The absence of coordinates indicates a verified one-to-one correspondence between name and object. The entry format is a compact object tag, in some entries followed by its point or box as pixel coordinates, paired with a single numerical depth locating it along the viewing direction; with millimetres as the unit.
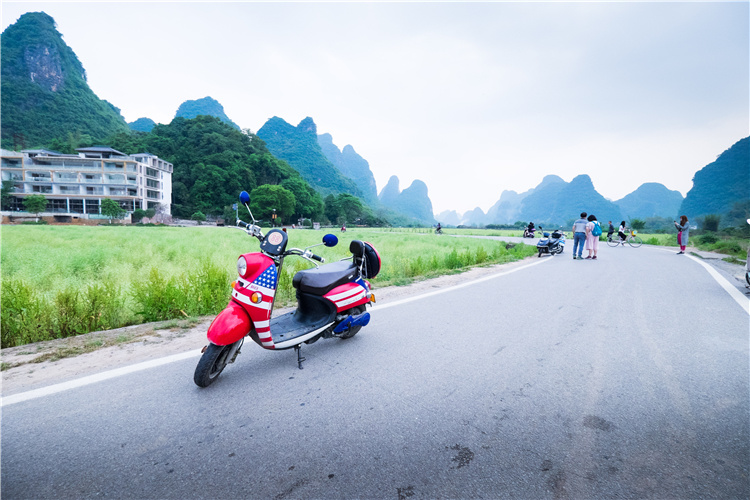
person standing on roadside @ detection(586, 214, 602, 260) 11531
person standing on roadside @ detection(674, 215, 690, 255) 14466
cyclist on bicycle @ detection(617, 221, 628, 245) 18402
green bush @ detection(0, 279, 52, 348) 3259
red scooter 2406
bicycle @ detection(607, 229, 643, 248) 19536
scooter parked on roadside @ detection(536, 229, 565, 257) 13359
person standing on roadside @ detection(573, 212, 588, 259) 11555
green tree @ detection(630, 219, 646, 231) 35359
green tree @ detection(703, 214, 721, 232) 26716
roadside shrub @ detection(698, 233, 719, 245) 19297
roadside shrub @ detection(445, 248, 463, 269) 9251
